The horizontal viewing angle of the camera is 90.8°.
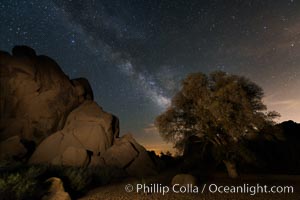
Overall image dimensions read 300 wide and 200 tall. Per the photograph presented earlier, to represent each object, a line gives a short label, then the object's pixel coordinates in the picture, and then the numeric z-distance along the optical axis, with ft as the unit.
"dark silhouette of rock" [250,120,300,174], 55.10
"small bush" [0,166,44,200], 19.60
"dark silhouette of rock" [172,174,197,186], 30.19
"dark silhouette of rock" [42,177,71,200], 22.07
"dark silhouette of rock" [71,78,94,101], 73.37
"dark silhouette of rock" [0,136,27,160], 55.24
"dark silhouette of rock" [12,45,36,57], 67.12
